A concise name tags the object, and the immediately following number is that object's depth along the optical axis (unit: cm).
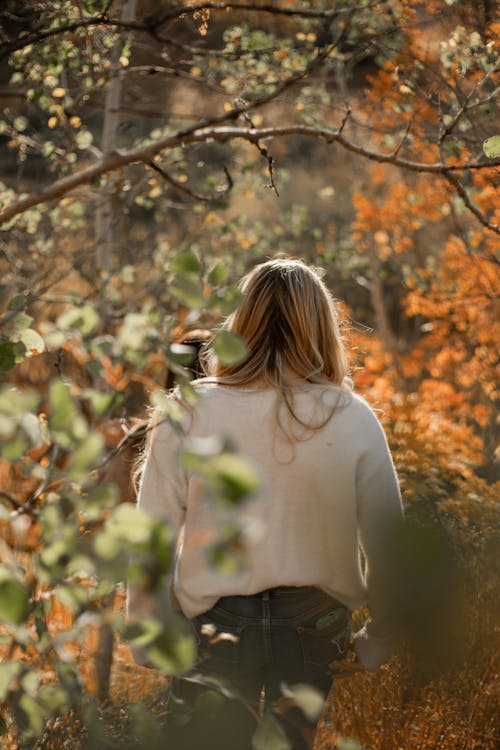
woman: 343
